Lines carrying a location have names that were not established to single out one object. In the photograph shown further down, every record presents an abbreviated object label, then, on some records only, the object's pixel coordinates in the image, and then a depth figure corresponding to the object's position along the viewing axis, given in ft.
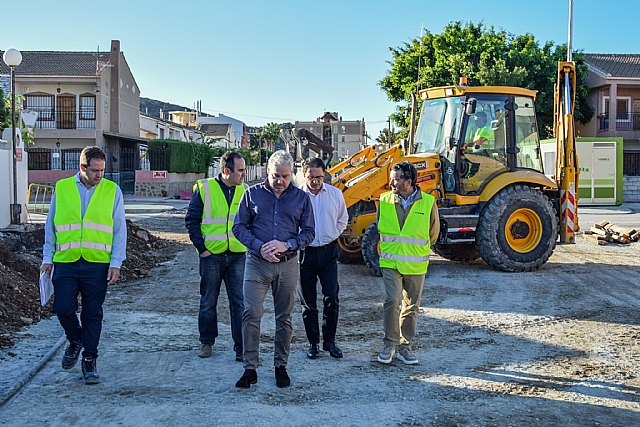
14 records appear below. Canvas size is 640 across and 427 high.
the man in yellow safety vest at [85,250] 20.31
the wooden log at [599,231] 59.18
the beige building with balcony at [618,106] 131.54
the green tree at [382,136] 214.73
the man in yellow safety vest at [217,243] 22.89
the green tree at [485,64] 116.88
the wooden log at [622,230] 58.18
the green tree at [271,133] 382.09
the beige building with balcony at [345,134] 508.12
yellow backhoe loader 40.83
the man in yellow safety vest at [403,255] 22.58
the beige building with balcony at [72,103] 148.66
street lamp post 59.93
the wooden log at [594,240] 57.57
